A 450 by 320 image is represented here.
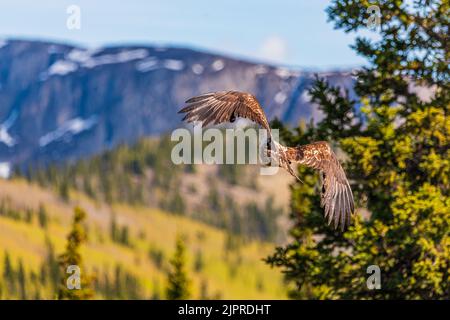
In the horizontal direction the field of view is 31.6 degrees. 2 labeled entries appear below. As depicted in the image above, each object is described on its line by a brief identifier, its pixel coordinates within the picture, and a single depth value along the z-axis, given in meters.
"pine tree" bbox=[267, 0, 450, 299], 25.06
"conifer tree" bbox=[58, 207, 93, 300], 48.97
